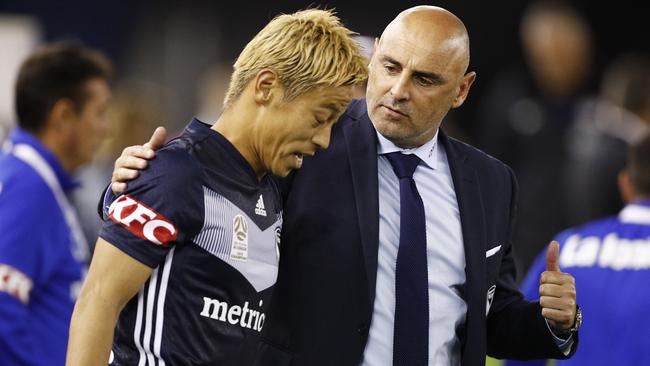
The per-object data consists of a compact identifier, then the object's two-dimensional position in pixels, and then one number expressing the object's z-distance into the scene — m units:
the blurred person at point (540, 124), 17.80
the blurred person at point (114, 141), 17.98
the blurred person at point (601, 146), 16.22
